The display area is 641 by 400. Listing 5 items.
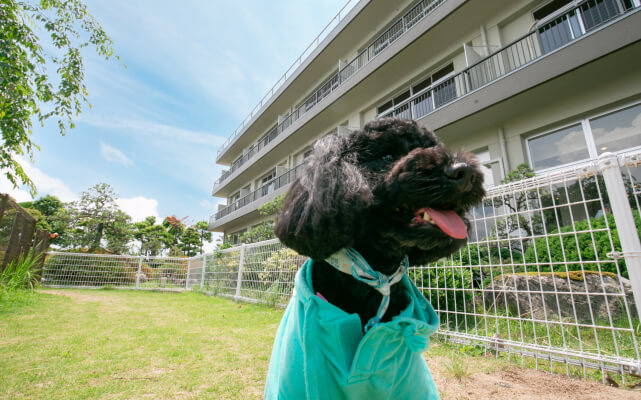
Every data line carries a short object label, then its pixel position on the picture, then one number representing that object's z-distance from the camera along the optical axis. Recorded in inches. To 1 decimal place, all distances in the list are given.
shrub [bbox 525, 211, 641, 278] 98.3
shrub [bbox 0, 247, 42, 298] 179.2
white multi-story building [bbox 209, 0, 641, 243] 185.6
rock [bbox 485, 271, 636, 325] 95.6
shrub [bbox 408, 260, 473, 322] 103.2
